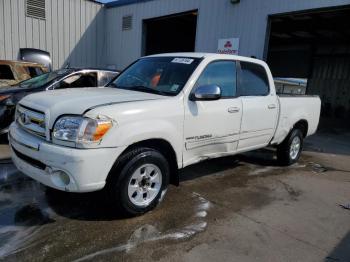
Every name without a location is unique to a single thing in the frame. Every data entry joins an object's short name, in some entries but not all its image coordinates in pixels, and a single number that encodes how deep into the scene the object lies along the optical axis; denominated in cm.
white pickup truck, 309
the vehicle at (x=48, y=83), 612
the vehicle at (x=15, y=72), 796
